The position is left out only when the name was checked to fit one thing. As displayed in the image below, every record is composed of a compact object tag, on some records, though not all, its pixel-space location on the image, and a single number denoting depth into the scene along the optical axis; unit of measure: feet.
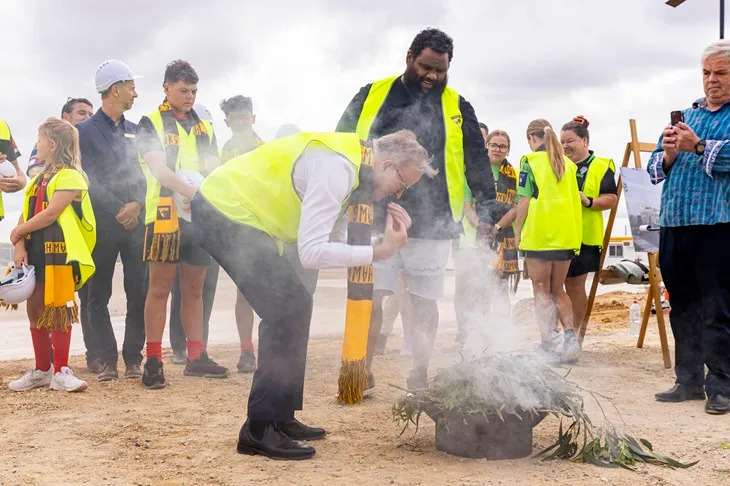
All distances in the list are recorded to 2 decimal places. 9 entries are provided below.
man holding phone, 15.88
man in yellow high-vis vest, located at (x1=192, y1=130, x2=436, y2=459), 11.91
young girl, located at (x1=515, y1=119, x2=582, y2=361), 21.53
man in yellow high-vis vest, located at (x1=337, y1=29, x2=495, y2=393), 16.44
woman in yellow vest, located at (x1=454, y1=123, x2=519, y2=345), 20.18
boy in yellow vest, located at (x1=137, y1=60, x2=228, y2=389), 17.84
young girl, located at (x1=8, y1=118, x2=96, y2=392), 17.47
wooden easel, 21.29
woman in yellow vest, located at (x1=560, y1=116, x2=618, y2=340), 22.91
